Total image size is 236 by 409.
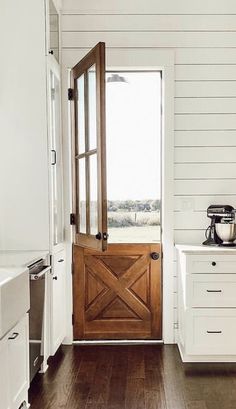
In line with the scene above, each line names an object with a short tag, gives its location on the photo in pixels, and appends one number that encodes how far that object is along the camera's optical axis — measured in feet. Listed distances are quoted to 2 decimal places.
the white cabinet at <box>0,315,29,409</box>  6.75
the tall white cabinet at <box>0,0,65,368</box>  10.43
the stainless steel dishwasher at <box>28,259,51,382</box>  9.22
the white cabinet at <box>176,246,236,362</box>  10.86
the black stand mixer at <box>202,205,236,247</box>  11.58
